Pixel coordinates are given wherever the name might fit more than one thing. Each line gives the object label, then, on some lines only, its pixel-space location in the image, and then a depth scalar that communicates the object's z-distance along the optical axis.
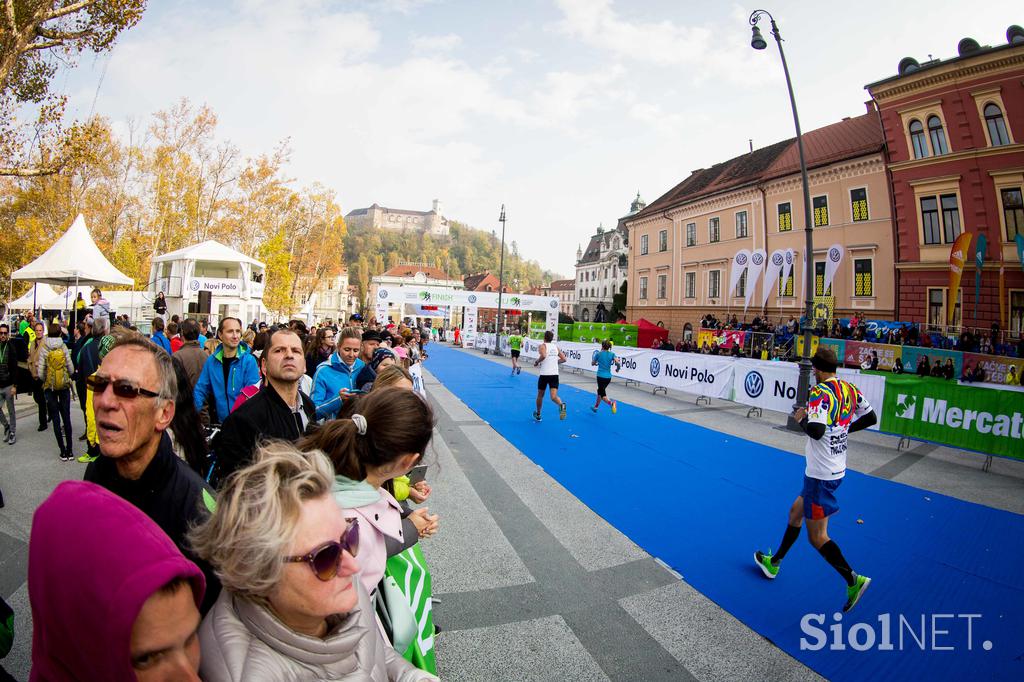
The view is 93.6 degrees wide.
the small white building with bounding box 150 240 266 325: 22.84
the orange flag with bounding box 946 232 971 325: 19.30
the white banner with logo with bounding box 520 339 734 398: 12.97
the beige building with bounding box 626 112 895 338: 25.69
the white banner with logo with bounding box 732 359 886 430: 11.08
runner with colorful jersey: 3.79
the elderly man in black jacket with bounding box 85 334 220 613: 1.54
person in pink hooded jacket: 0.84
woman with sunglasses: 1.09
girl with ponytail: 1.77
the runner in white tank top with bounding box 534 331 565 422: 10.41
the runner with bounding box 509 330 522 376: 19.21
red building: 20.14
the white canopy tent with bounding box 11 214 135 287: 11.91
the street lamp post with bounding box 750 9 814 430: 10.29
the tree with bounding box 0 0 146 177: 8.45
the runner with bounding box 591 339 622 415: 11.21
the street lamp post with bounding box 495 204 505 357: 31.19
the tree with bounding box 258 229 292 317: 33.38
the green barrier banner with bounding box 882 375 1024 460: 7.53
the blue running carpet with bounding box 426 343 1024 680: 3.21
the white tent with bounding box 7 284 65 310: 23.52
